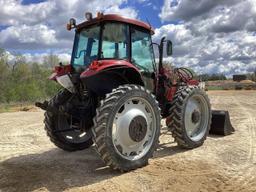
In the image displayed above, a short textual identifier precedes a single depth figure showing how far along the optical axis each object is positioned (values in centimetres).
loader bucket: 549
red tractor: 354
